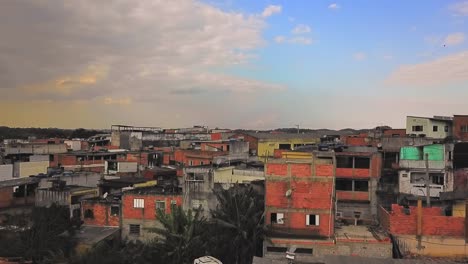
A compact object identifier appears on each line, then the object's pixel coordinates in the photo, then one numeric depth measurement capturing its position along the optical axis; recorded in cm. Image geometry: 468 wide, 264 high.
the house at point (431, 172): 3331
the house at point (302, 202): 2612
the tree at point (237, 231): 2538
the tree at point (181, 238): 2391
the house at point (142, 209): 3028
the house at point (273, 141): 5688
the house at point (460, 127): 4728
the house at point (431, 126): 4963
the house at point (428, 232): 2553
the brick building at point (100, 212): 3116
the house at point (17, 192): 3519
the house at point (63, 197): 3231
